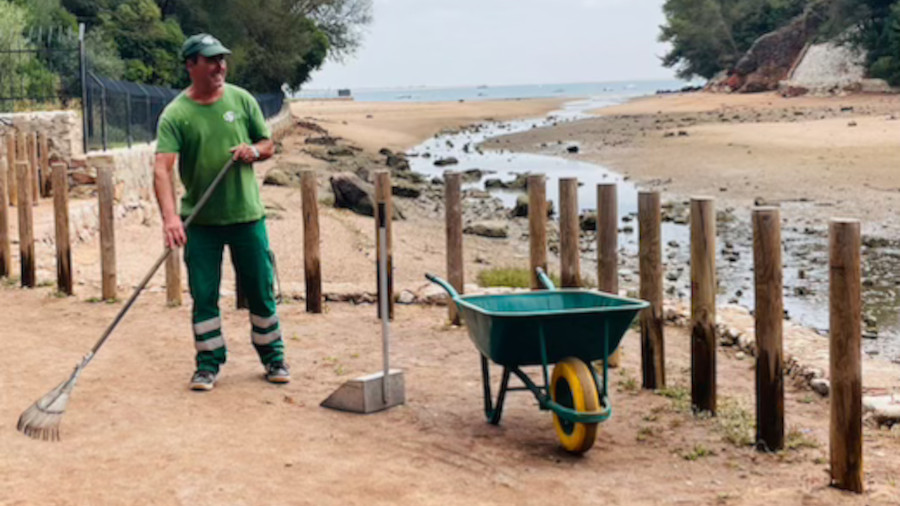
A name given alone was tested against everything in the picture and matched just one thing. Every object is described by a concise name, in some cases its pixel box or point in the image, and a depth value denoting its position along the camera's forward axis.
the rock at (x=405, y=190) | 24.75
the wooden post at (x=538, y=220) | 8.91
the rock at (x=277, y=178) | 23.67
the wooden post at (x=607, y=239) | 7.75
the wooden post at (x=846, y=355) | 5.41
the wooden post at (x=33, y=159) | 17.16
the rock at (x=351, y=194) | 20.88
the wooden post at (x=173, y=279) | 10.34
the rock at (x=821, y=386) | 7.64
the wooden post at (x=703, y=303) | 6.55
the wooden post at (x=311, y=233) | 9.90
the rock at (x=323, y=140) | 42.81
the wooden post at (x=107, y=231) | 10.48
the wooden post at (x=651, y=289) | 7.29
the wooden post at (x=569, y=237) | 8.41
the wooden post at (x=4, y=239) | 11.93
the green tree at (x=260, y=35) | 45.19
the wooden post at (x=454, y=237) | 9.55
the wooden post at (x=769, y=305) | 5.97
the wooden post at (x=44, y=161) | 17.88
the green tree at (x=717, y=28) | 77.25
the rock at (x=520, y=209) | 21.85
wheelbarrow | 5.89
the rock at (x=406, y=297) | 10.75
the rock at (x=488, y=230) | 19.05
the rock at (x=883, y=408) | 6.85
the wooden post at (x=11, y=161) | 16.62
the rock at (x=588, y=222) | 19.62
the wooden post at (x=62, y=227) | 10.90
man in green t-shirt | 6.96
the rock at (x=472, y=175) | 29.80
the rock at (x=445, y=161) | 35.78
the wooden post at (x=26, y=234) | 11.38
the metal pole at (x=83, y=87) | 18.00
